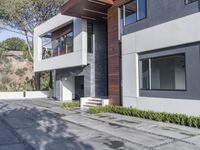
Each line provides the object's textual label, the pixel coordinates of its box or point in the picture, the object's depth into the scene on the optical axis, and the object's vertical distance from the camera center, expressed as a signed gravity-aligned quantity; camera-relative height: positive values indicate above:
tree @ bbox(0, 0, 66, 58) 18.89 +8.45
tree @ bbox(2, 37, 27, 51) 33.15 +7.85
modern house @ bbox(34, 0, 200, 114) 6.75 +1.65
